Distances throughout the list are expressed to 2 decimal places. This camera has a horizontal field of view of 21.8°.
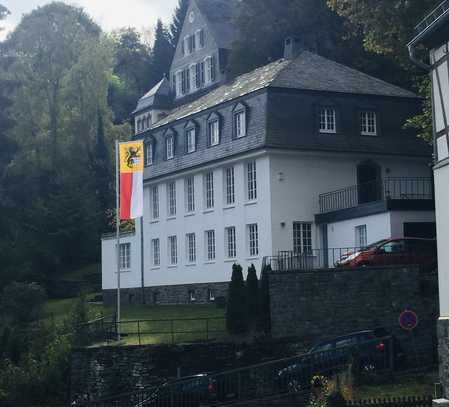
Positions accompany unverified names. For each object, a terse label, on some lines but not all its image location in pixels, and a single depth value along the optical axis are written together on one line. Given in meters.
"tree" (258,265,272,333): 38.09
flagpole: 40.50
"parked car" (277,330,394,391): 33.16
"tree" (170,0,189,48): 106.25
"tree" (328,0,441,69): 39.41
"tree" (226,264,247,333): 38.69
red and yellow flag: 42.75
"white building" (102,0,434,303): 45.69
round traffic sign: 34.75
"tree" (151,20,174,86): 100.31
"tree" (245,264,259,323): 38.84
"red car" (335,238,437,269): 38.88
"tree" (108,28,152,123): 94.62
